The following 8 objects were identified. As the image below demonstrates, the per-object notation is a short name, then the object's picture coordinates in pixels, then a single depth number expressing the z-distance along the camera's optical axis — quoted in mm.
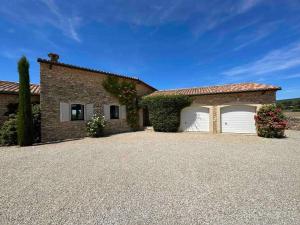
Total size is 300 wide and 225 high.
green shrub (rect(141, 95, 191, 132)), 14430
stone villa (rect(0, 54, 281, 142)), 10773
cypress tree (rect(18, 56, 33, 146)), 9413
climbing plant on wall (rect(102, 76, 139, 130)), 14116
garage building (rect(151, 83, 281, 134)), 12438
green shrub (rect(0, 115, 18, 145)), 9625
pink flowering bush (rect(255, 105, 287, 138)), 11098
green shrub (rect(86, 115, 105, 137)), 12023
